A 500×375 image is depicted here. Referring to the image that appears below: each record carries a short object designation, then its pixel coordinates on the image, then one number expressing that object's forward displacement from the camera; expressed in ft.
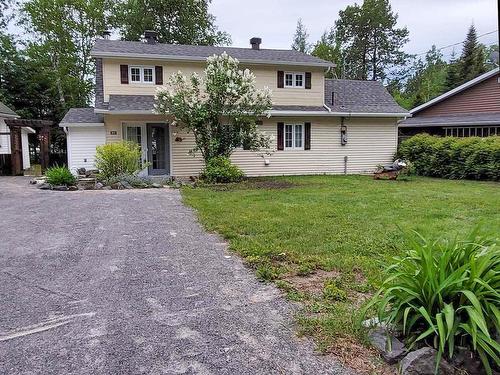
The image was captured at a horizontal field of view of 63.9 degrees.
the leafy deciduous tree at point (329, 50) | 109.40
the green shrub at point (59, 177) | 39.17
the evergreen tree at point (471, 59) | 106.73
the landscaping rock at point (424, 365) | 7.50
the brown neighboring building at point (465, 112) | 59.11
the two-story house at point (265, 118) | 48.11
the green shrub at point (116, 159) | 40.57
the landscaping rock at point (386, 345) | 8.19
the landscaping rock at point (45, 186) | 38.95
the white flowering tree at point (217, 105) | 41.16
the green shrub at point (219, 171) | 41.91
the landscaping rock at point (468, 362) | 7.63
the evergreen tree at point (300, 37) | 128.67
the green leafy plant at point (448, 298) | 7.47
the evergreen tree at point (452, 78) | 105.29
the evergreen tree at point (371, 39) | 117.08
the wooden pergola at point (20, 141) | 51.47
